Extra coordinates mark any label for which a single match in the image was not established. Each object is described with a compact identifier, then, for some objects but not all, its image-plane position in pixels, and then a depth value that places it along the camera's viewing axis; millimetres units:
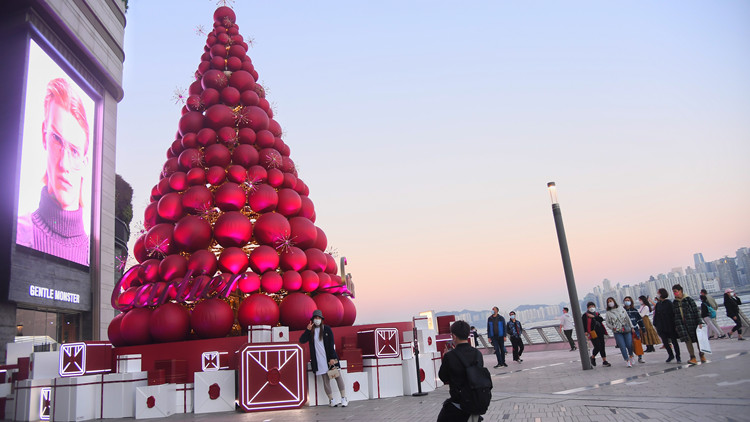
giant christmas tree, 11602
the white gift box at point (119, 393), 9922
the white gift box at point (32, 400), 9961
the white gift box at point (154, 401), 9469
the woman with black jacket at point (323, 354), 9633
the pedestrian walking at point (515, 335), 16984
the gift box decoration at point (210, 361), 10133
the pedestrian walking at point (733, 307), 15492
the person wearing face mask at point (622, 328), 11844
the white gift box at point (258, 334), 10377
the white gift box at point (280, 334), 10719
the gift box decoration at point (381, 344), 10859
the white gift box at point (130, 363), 10352
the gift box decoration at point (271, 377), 9305
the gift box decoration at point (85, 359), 10062
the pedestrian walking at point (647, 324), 14778
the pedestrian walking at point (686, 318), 11016
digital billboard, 23156
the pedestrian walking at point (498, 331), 15703
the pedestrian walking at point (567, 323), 18109
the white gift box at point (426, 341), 11938
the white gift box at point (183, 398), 9828
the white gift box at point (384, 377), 10633
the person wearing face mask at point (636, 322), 12391
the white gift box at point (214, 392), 9648
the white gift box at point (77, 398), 9516
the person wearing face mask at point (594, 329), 12617
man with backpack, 4121
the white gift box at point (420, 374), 10781
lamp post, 11977
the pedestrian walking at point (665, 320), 11641
